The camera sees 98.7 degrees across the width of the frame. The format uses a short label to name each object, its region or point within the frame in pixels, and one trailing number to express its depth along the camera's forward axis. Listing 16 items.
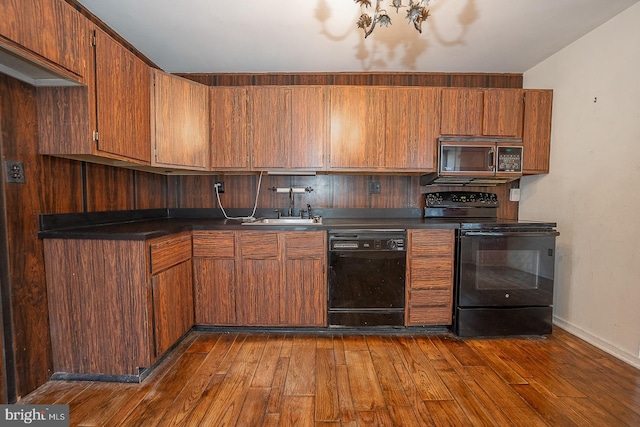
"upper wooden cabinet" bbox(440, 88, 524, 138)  2.59
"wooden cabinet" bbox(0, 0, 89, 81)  1.21
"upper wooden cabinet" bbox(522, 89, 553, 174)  2.61
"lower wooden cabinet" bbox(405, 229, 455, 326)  2.36
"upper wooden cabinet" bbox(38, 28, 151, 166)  1.62
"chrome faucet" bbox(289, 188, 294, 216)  2.83
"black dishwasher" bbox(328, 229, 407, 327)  2.33
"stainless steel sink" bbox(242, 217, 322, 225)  2.65
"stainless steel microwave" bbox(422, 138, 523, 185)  2.58
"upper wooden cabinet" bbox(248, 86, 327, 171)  2.56
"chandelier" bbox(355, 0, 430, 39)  1.37
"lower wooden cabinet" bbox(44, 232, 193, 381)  1.74
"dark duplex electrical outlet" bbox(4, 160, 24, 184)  1.51
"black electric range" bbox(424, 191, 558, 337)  2.33
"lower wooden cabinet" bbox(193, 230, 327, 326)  2.33
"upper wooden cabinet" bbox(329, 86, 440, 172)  2.57
